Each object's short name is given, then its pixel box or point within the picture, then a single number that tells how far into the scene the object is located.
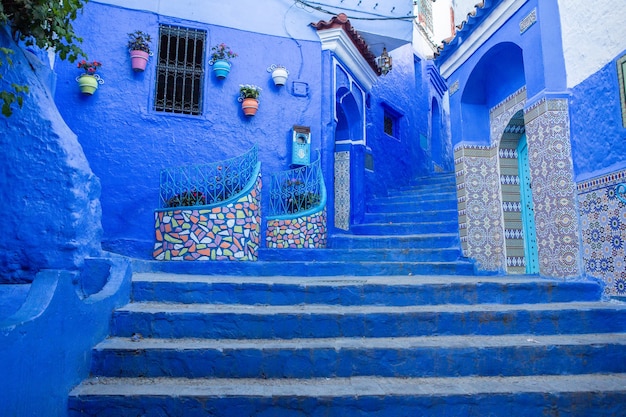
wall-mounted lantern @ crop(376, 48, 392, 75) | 9.76
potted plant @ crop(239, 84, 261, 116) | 7.57
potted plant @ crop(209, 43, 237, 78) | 7.48
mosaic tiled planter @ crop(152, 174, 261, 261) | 5.90
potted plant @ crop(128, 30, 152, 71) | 7.03
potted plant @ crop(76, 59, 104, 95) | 6.70
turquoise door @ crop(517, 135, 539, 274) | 5.68
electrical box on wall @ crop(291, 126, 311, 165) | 7.82
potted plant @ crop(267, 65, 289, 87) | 7.84
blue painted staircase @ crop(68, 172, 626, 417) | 2.76
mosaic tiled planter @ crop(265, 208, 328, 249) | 7.16
